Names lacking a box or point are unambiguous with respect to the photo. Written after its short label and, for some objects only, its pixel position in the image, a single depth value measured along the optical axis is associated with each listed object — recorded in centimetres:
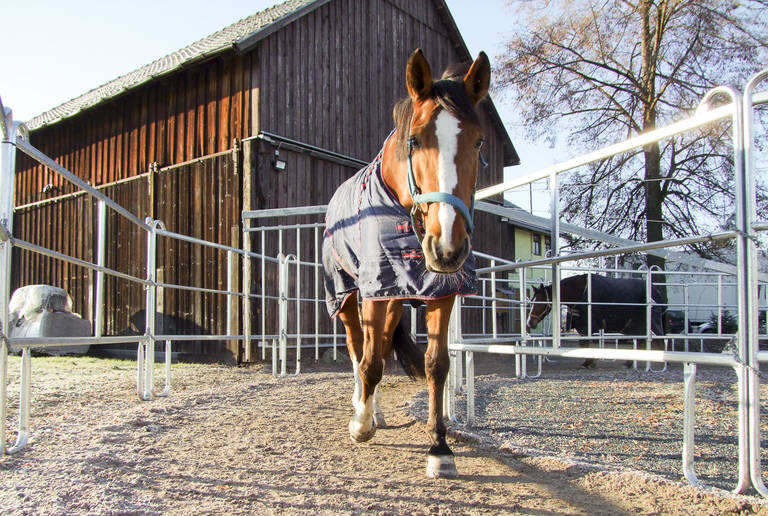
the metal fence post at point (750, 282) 184
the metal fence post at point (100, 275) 330
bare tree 1230
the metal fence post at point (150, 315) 412
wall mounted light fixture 882
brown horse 221
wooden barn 887
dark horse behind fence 1015
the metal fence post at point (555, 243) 297
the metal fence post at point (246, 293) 619
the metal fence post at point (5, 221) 214
